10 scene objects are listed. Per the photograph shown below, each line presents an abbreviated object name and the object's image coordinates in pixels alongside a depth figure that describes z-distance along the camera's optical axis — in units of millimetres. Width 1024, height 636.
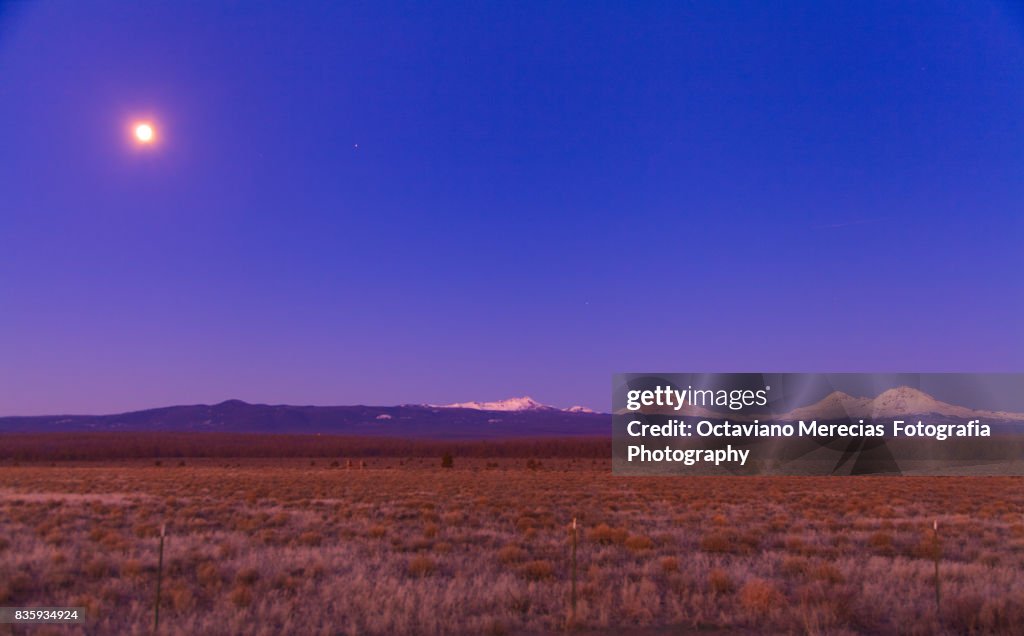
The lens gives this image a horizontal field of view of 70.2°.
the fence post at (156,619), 9078
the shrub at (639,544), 16355
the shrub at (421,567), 13328
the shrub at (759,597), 10555
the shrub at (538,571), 13016
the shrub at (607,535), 17719
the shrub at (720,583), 11969
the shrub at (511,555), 14711
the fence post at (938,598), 10516
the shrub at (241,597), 10695
